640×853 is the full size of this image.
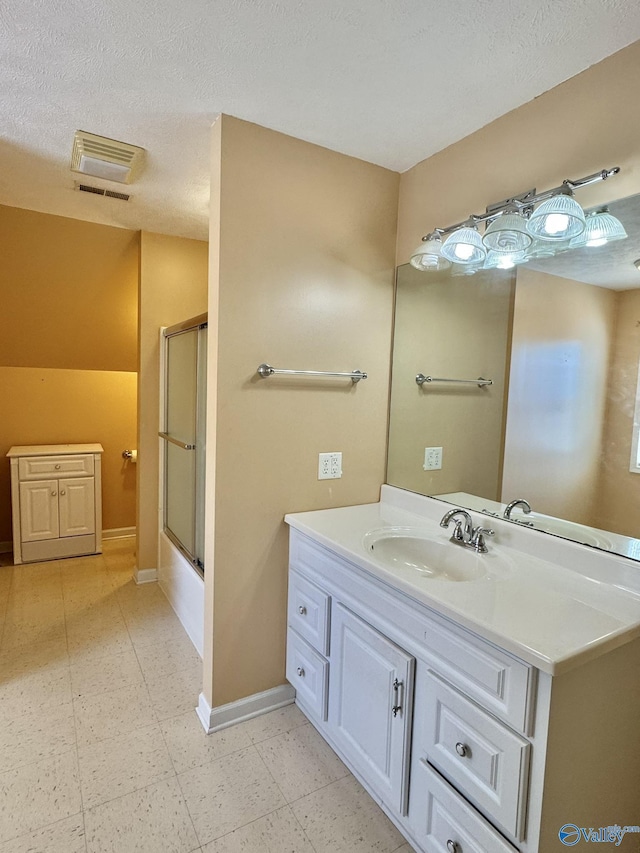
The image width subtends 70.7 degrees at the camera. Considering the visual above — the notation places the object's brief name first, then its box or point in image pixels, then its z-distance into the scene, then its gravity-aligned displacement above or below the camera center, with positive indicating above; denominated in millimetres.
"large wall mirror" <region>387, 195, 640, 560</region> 1344 +36
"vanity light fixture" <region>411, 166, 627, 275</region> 1346 +568
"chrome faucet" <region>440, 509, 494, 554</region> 1564 -476
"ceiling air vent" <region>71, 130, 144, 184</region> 1848 +974
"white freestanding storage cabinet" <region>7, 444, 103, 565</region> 3373 -902
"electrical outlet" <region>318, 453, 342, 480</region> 1982 -320
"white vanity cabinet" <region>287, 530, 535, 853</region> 1018 -848
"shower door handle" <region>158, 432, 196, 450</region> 2519 -323
